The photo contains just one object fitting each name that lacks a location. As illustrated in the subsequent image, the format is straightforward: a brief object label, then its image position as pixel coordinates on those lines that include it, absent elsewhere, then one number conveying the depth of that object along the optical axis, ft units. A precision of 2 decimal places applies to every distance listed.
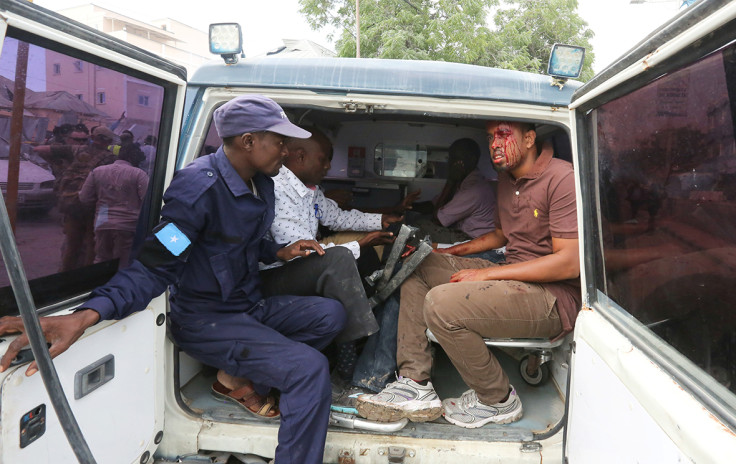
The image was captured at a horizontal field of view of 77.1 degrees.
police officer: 6.06
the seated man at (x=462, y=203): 12.21
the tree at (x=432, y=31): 39.19
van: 3.37
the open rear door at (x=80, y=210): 3.99
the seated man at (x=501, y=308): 7.28
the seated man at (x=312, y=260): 7.80
